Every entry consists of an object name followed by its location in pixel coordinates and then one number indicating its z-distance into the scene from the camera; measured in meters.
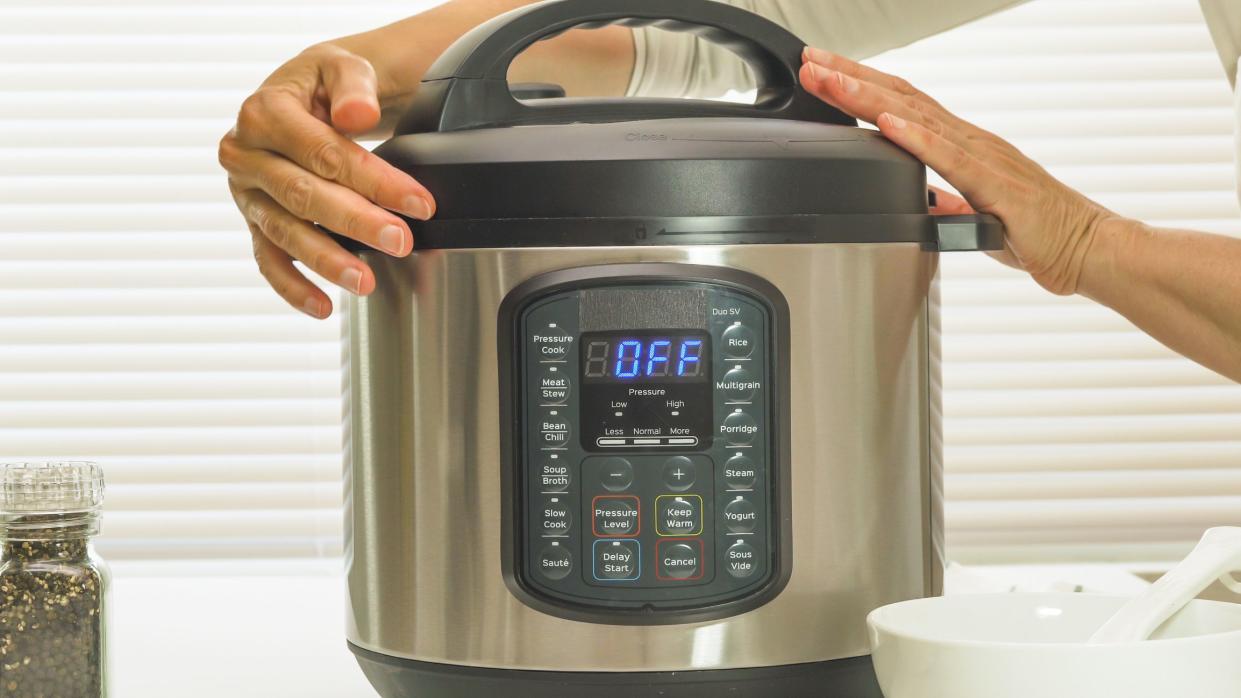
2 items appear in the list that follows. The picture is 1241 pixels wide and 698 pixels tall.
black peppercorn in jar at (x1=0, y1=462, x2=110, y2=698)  1.34
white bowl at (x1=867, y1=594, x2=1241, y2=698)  1.22
